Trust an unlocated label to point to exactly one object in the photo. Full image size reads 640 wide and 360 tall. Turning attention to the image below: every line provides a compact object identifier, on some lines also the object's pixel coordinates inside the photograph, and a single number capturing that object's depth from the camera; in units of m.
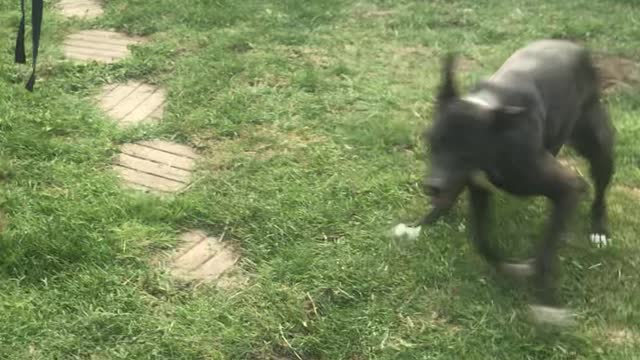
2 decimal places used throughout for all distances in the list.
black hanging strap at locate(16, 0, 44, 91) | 3.53
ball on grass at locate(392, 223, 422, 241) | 3.86
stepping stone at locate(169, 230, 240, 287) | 3.69
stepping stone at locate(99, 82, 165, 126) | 5.15
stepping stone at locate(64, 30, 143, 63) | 6.04
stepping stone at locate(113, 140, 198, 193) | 4.43
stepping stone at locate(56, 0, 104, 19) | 6.89
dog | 2.90
